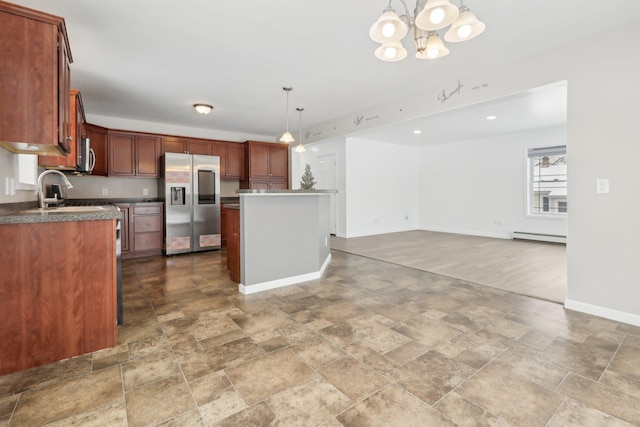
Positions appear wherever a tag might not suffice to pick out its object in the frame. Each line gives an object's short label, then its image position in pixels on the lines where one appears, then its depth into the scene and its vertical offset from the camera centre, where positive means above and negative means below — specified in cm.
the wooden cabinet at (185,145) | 588 +133
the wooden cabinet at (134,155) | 538 +105
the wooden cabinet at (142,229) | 514 -32
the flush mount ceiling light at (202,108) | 484 +167
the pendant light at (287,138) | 473 +115
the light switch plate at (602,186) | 263 +20
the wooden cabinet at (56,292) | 182 -52
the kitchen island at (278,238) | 322 -32
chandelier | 169 +113
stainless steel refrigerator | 537 +16
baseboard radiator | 632 -62
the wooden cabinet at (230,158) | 651 +118
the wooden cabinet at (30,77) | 192 +89
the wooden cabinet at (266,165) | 674 +105
